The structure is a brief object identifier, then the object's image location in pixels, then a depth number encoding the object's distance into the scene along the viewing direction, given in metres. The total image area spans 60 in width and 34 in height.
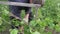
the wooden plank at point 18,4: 1.02
